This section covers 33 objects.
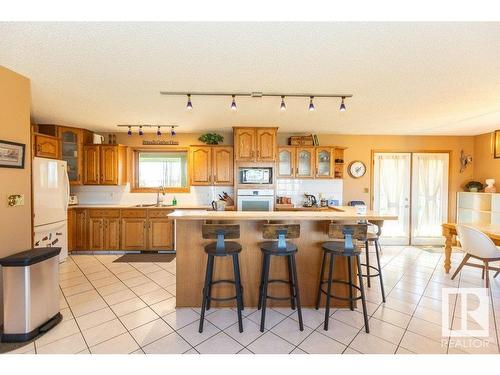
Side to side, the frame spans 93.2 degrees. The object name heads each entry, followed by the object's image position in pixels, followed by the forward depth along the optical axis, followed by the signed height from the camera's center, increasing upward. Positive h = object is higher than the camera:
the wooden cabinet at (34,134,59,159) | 3.58 +0.57
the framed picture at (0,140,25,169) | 2.11 +0.25
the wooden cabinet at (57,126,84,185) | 4.30 +0.56
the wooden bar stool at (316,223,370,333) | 2.20 -0.61
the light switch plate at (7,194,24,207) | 2.17 -0.17
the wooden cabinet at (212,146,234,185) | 4.70 +0.39
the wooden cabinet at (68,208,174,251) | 4.39 -0.88
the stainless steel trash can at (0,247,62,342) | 1.96 -0.97
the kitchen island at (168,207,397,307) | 2.56 -0.88
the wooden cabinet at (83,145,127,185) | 4.56 +0.34
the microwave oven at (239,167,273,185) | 4.55 +0.15
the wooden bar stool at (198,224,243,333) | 2.20 -0.62
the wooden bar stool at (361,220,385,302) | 2.87 -0.66
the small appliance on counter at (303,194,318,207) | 4.89 -0.37
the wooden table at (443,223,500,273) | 3.01 -0.68
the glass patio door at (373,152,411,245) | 5.13 -0.15
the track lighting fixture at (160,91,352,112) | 2.74 +1.04
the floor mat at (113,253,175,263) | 4.07 -1.35
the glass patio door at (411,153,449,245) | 5.10 -0.17
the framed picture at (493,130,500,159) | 4.45 +0.75
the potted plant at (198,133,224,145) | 4.66 +0.88
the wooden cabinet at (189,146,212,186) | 4.71 +0.31
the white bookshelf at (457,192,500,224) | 4.24 -0.45
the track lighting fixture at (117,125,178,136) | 4.26 +1.04
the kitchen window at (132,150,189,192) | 5.06 +0.27
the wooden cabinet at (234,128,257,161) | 4.46 +0.74
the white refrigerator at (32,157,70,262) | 3.35 -0.31
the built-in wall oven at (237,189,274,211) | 4.55 -0.33
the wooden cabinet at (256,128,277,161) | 4.48 +0.74
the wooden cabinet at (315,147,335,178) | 4.77 +0.44
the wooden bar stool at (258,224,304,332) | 2.22 -0.62
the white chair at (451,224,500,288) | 2.85 -0.77
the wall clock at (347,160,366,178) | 5.12 +0.32
